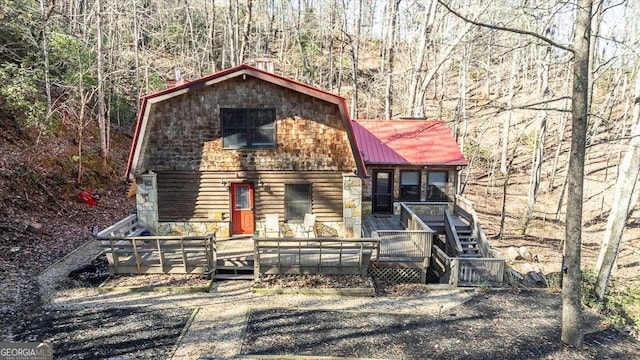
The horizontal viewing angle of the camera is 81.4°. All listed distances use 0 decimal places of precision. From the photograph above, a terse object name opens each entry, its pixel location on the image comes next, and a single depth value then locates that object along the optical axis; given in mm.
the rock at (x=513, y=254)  16062
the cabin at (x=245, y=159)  11344
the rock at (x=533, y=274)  12609
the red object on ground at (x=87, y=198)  15805
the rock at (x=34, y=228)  12031
